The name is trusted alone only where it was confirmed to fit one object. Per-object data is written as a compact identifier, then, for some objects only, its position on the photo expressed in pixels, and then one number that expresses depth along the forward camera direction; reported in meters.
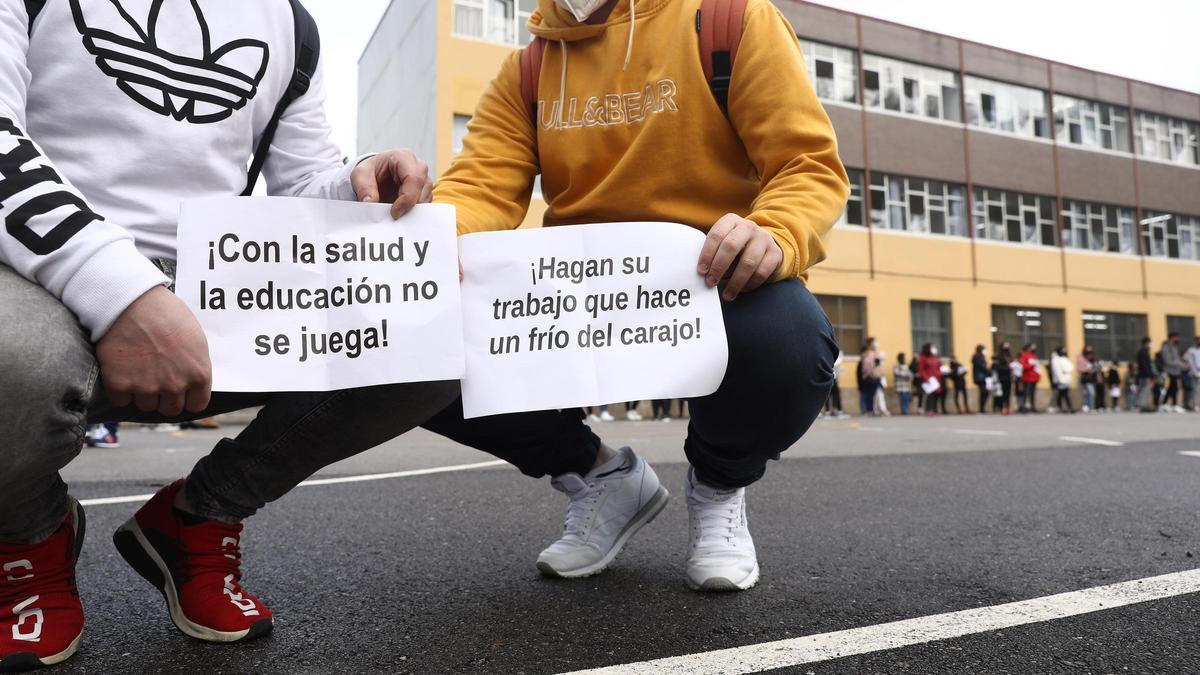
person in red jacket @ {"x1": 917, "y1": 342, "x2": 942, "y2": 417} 17.44
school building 20.11
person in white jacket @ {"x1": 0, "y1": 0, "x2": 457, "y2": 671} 1.21
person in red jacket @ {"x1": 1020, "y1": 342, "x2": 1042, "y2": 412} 18.81
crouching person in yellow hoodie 1.76
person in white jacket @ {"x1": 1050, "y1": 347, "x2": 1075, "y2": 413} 19.14
